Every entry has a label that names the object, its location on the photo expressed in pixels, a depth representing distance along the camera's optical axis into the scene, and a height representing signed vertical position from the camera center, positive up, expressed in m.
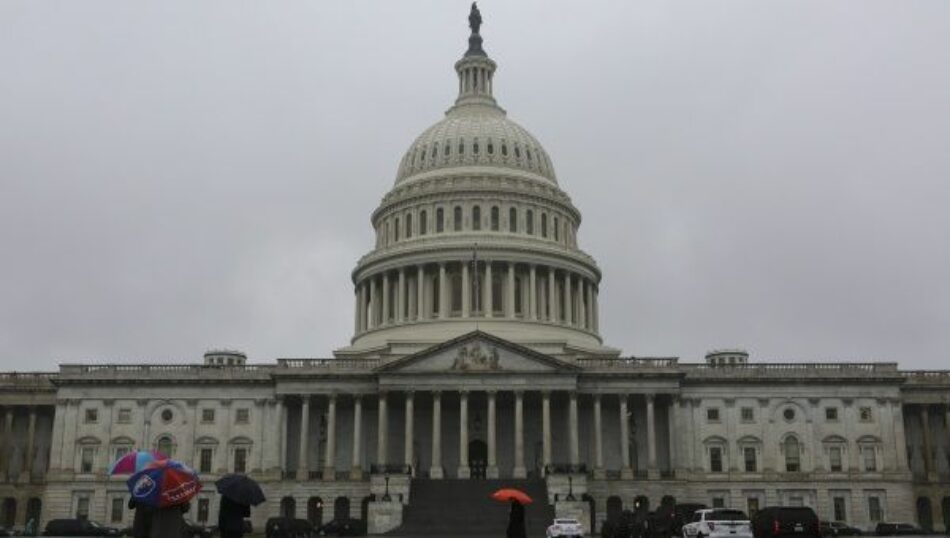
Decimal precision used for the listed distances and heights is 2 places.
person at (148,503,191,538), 24.67 +0.16
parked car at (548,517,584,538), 51.91 -0.02
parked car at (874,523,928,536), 81.69 -0.07
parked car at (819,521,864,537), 73.52 -0.06
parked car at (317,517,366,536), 76.06 +0.06
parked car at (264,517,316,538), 62.28 +0.06
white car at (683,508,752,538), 42.34 +0.14
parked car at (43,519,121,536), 79.53 +0.09
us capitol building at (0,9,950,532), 89.62 +8.52
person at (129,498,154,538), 25.84 +0.19
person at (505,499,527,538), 30.49 +0.18
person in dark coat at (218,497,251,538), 27.28 +0.27
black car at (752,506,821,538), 39.50 +0.22
